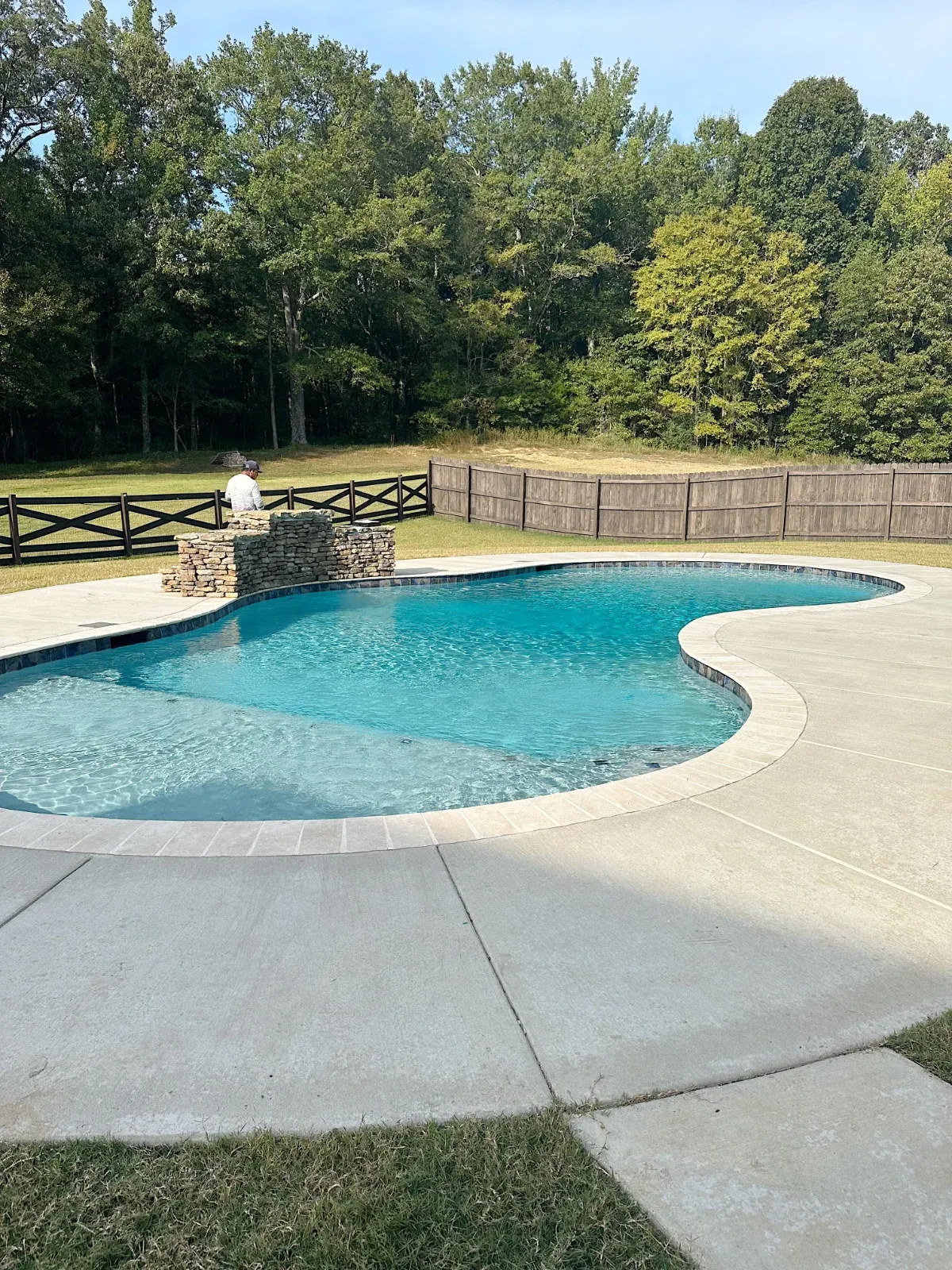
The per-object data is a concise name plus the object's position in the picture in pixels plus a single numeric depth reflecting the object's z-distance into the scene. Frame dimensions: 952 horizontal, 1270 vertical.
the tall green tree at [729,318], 41.19
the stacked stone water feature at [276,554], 12.68
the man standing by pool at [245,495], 13.45
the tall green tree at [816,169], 50.81
